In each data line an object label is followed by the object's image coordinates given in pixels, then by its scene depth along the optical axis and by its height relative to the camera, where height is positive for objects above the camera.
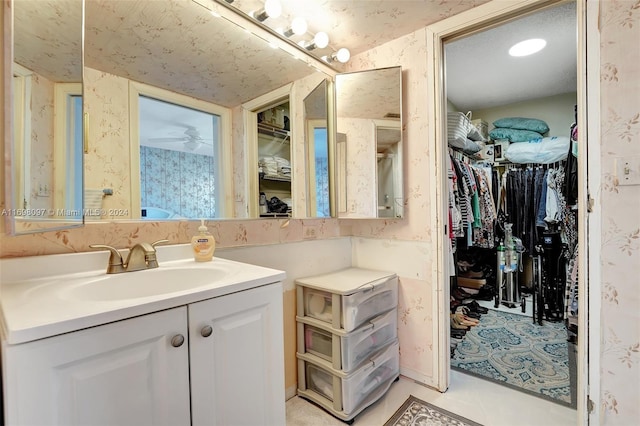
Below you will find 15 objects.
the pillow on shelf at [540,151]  3.04 +0.62
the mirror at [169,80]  1.09 +0.57
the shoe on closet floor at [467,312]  2.86 -1.01
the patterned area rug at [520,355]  1.79 -1.07
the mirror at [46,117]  0.75 +0.28
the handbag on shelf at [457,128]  2.54 +0.71
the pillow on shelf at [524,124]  3.29 +0.96
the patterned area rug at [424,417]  1.47 -1.07
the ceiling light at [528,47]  2.13 +1.21
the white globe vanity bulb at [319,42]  1.75 +1.02
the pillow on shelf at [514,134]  3.31 +0.85
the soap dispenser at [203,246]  1.22 -0.14
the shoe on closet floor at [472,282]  3.21 -0.81
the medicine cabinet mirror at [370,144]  1.85 +0.44
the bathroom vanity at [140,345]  0.57 -0.31
